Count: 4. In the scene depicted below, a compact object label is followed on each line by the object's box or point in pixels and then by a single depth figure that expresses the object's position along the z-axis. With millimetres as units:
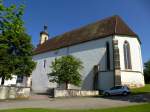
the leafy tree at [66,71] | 17463
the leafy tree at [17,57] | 15013
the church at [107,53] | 17836
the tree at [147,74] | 33417
